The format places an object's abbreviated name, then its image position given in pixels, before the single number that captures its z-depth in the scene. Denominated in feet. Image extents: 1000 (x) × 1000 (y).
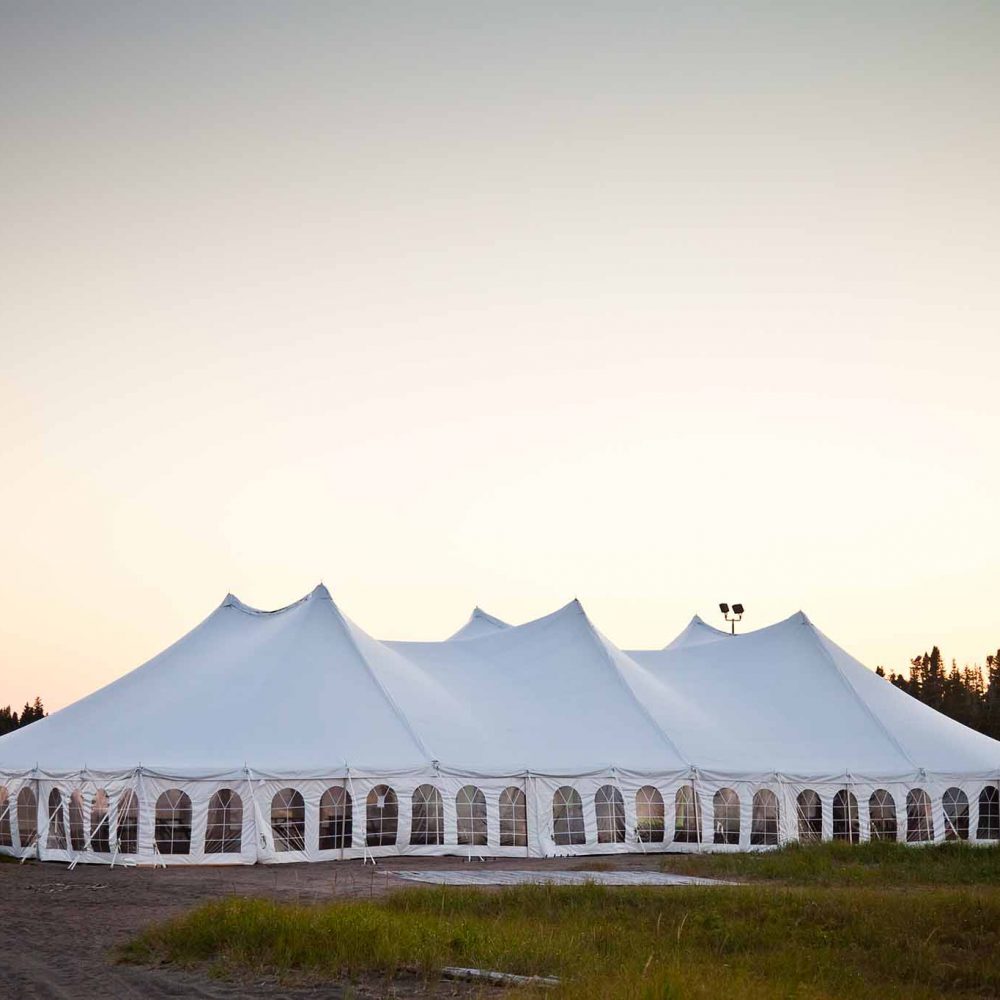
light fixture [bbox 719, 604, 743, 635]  142.00
